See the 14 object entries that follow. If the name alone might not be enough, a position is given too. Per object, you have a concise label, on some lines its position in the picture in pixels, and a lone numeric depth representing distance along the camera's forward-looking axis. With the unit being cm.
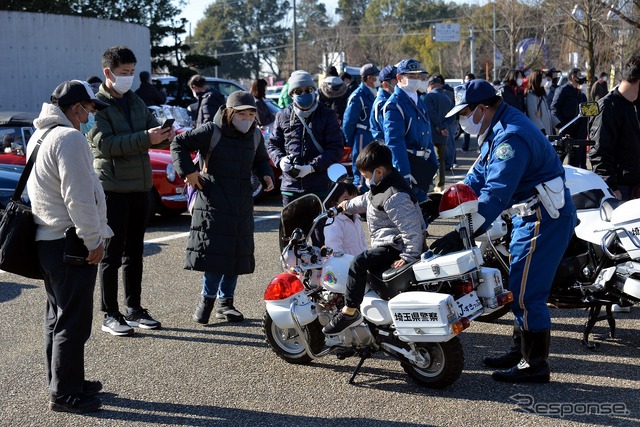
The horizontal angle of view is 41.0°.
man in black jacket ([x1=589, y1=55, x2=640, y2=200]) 694
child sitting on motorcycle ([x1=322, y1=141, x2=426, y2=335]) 516
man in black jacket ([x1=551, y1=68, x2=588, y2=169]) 1301
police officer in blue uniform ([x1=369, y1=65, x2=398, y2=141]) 807
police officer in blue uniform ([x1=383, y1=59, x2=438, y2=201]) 746
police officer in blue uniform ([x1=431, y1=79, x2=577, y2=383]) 505
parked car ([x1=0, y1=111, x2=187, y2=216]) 1120
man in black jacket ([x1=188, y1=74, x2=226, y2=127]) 1148
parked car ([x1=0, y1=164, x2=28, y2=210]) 981
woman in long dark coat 638
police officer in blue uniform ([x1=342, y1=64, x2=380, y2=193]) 952
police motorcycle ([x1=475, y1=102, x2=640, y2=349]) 566
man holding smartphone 624
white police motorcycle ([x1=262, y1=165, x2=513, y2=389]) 492
